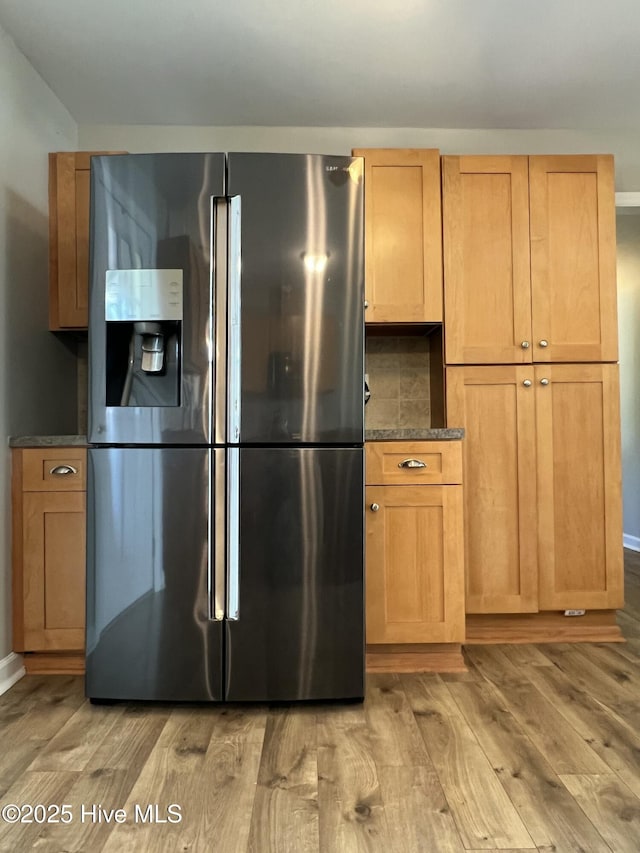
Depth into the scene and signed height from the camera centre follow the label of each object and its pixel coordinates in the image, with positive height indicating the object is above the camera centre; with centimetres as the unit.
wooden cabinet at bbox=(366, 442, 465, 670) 223 -44
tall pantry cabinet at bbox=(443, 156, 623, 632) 254 +29
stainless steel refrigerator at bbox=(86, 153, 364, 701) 190 -5
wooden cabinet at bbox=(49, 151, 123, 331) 252 +83
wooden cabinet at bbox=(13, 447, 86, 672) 218 -44
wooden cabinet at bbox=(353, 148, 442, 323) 254 +84
